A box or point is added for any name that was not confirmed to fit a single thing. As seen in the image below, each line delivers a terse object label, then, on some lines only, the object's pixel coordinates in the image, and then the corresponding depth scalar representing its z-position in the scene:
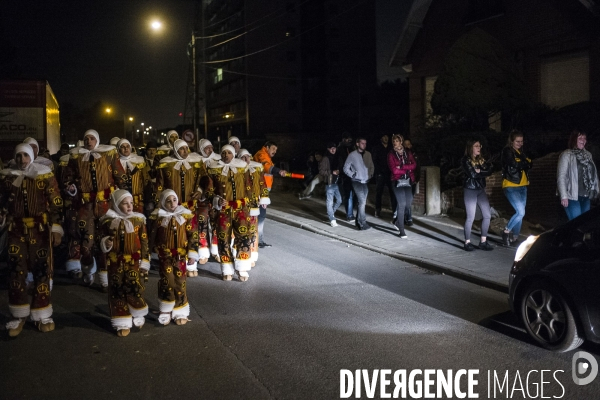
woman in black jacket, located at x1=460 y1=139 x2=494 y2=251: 10.48
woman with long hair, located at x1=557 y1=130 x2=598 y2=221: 9.57
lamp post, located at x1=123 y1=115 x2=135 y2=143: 36.72
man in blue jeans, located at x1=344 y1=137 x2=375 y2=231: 12.79
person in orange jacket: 11.09
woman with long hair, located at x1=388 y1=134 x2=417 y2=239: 11.86
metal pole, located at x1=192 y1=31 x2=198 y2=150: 26.84
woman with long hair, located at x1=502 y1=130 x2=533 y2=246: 10.42
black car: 5.50
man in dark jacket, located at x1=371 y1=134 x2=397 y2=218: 14.16
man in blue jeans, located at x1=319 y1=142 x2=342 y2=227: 13.74
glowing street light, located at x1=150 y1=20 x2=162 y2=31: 22.33
